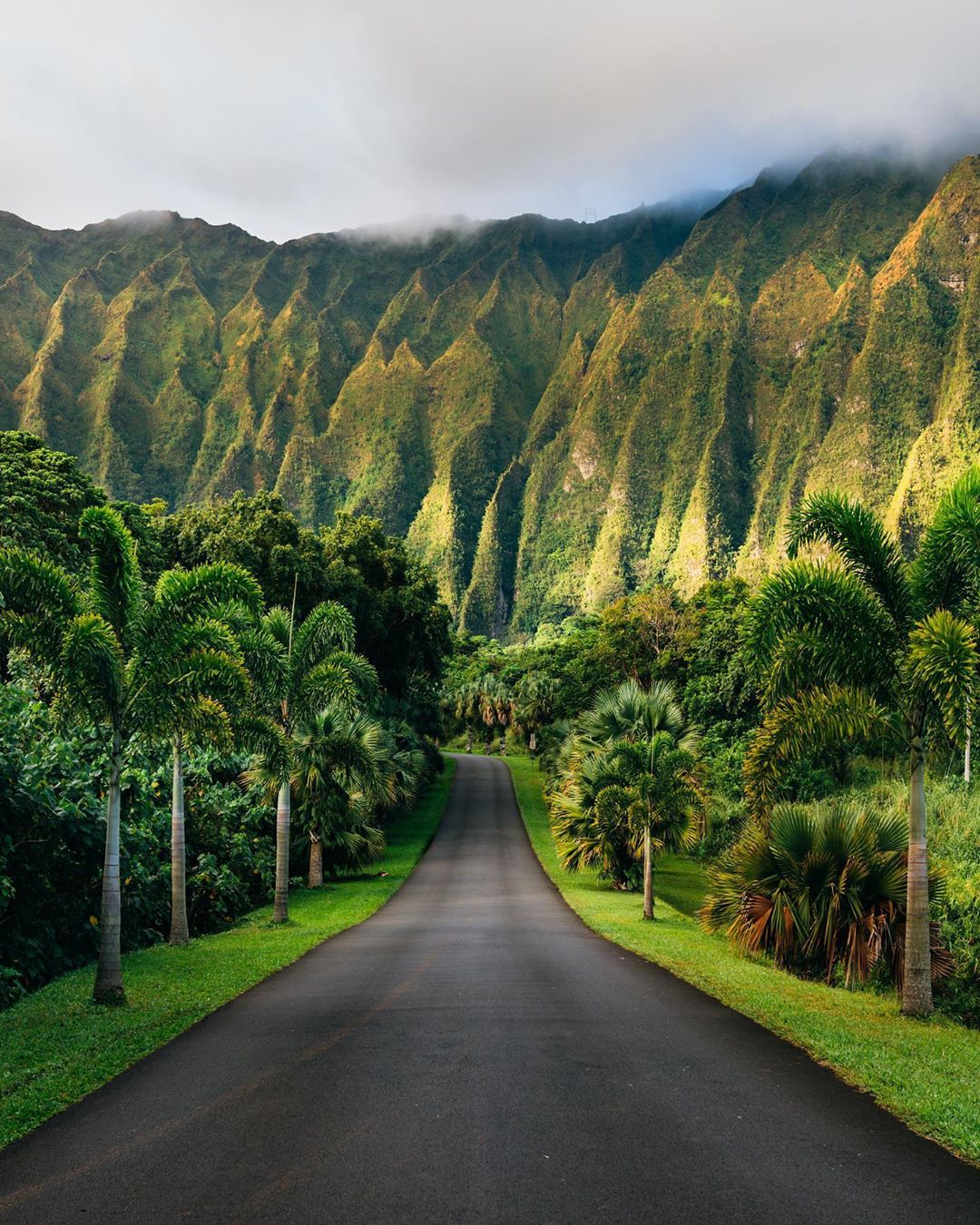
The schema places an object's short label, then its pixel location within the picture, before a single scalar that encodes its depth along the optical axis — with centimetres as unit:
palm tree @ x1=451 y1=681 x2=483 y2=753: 8669
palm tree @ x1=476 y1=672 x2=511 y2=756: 8531
